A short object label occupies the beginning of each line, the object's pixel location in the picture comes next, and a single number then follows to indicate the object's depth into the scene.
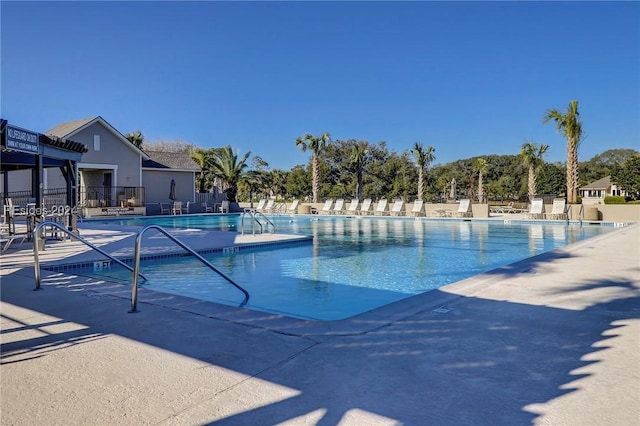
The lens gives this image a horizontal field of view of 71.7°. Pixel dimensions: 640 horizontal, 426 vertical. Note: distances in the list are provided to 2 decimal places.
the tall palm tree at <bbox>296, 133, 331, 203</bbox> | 34.28
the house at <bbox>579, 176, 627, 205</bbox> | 51.78
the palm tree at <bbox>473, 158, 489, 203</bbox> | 39.54
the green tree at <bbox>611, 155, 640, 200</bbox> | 40.53
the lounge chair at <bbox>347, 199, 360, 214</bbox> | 26.85
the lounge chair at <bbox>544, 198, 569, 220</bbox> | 20.09
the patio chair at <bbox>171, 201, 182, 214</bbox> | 27.07
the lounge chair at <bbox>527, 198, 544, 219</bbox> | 20.91
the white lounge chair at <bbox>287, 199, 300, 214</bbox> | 28.41
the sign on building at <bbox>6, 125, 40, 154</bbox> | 8.03
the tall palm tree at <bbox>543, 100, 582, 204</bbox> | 22.41
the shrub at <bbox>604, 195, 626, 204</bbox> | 31.59
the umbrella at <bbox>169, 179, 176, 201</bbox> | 29.22
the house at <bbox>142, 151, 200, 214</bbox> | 29.17
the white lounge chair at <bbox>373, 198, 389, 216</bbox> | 25.75
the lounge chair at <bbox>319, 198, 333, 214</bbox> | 27.84
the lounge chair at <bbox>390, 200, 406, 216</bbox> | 25.19
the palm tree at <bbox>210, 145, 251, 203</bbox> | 33.69
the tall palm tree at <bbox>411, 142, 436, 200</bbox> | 33.38
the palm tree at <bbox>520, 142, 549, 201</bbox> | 31.92
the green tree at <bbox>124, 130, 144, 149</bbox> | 36.03
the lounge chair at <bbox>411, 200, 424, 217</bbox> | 24.52
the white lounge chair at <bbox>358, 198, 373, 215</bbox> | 26.34
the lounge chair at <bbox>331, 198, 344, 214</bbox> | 27.50
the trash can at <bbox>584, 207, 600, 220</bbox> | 19.27
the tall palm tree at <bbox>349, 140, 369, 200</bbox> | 38.12
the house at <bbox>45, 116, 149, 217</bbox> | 25.05
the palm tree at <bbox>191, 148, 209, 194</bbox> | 34.28
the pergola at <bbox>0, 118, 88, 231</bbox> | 8.16
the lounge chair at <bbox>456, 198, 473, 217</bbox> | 23.02
